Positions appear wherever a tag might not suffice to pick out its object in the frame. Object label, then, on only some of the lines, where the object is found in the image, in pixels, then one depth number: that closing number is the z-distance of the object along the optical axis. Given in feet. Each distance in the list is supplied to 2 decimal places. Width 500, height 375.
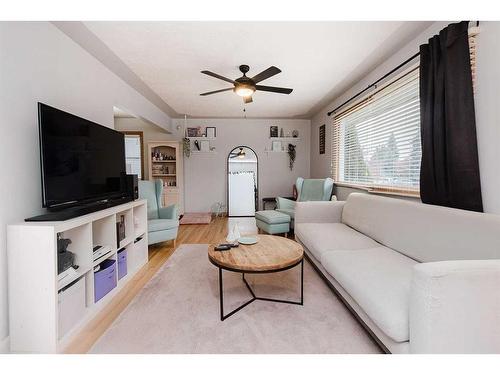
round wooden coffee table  5.39
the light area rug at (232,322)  4.72
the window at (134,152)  17.21
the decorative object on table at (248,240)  6.95
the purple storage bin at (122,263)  7.55
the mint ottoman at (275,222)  11.89
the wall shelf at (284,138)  18.25
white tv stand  4.58
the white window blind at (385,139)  7.47
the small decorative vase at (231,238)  7.14
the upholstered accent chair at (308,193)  12.90
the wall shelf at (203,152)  18.06
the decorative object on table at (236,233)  7.22
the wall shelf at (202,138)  17.90
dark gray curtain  5.39
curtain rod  7.09
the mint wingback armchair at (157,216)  10.39
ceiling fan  8.18
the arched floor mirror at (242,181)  18.38
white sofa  3.40
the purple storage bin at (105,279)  6.16
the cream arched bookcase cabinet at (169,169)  16.80
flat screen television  5.33
